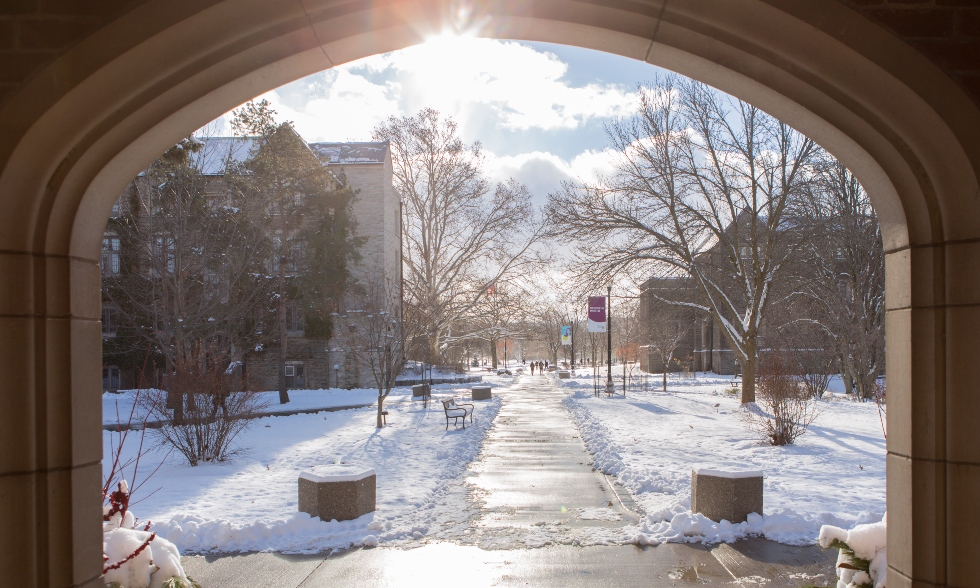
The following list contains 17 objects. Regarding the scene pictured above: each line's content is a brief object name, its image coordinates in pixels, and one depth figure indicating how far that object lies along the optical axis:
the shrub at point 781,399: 12.97
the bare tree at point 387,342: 17.88
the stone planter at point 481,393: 25.94
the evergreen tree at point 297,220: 27.62
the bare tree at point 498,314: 41.00
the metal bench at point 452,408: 16.41
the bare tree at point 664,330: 39.42
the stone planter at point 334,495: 7.51
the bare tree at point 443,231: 39.47
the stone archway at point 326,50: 3.08
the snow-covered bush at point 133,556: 4.12
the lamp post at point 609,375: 26.70
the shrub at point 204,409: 11.80
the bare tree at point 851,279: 26.12
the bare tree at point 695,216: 21.47
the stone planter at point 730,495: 7.29
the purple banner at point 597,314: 24.94
